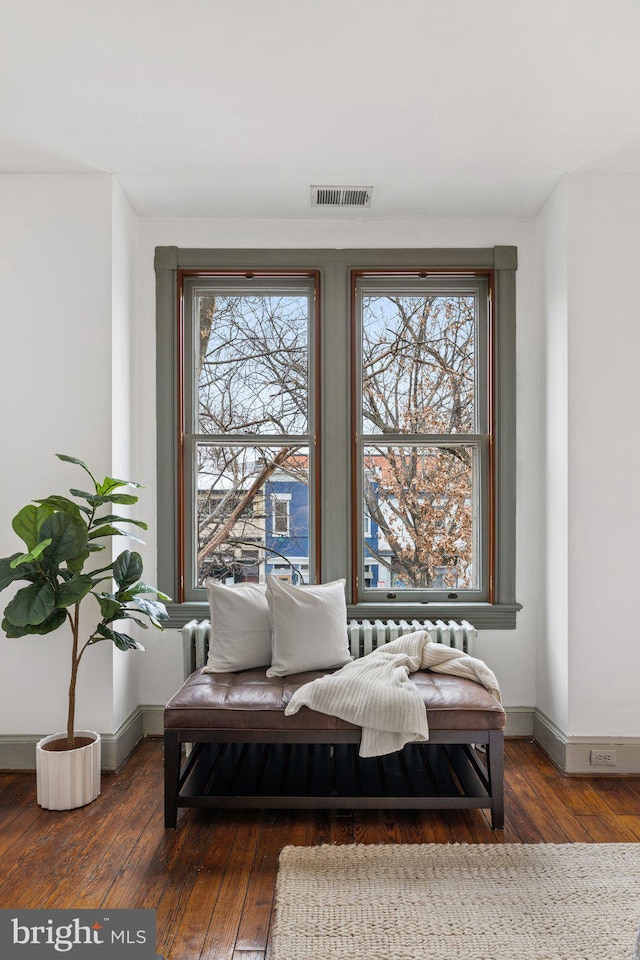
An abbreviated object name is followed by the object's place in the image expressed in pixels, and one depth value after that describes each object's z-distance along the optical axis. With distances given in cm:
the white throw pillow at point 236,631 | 327
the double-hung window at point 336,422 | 391
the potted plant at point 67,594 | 289
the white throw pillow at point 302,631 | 322
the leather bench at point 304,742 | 279
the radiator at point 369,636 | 358
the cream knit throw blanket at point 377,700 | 276
